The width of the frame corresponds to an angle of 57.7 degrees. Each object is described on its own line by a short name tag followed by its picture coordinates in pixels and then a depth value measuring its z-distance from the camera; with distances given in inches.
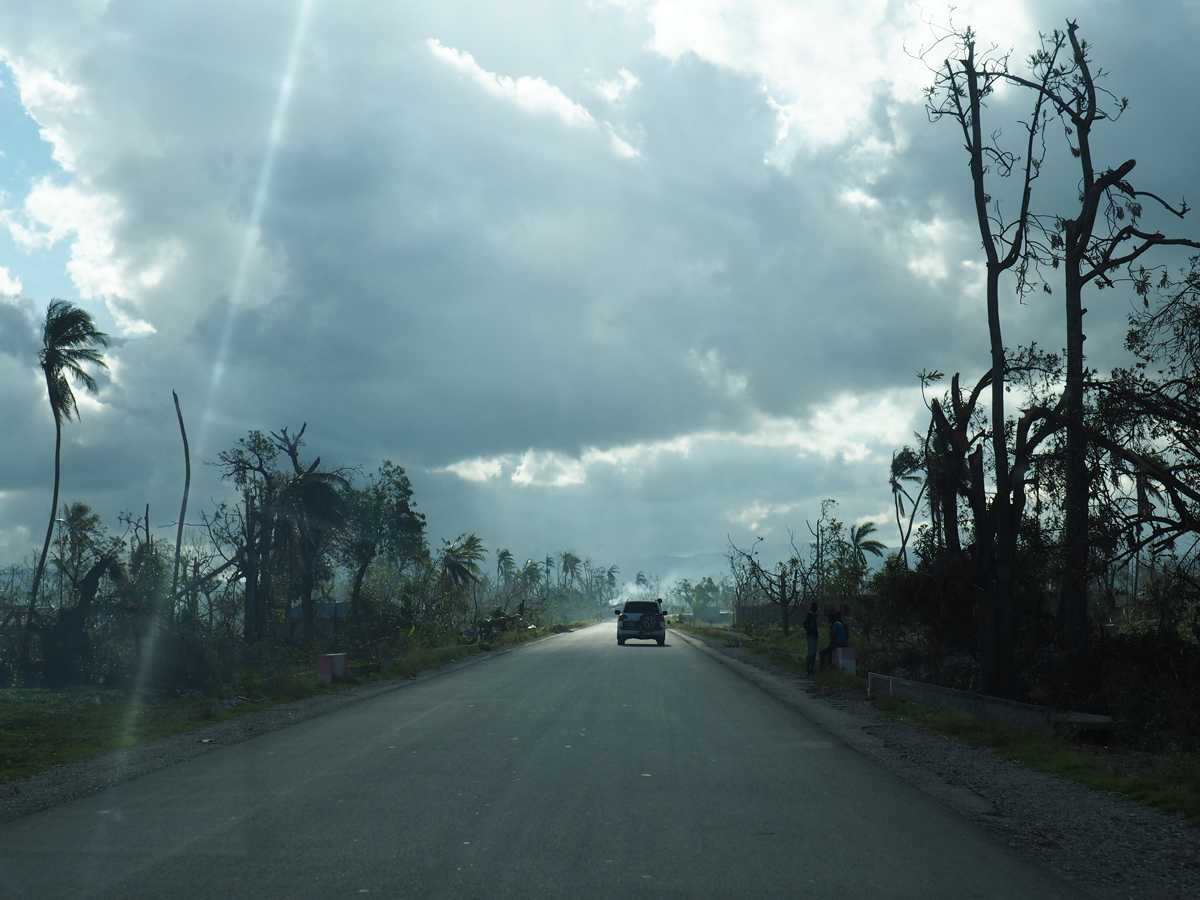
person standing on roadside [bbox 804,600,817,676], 1070.4
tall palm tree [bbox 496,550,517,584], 6112.2
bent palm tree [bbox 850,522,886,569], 2869.1
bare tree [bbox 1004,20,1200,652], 708.7
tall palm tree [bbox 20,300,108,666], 1622.8
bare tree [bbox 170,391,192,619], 1820.1
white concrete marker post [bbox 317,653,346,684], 1005.8
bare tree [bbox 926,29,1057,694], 722.8
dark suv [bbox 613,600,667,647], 1989.4
